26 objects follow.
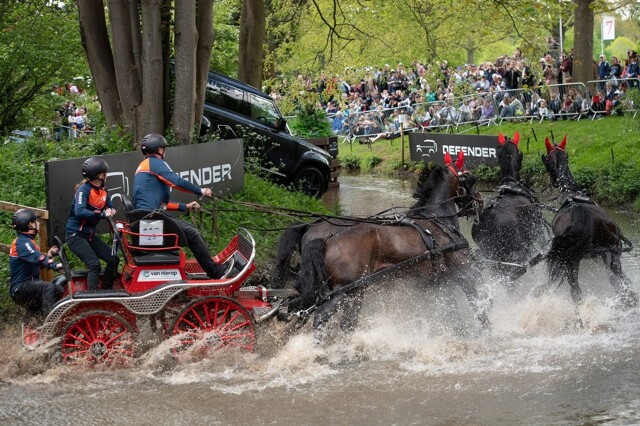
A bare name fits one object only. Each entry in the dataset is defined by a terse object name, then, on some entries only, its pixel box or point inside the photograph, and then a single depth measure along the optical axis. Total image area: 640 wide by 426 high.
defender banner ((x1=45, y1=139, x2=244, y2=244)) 11.14
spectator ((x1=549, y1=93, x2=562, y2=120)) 27.00
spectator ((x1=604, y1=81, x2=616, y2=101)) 25.78
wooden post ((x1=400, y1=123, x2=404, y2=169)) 28.79
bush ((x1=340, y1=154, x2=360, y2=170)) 31.05
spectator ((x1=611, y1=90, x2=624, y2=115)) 24.83
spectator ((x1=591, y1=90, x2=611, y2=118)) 26.09
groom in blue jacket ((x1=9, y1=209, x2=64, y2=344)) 9.23
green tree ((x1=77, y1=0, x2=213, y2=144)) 14.32
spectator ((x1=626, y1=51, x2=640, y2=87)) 25.20
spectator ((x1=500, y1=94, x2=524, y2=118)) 28.08
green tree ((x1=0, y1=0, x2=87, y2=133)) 19.92
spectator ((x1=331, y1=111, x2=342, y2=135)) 34.92
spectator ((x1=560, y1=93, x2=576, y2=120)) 26.72
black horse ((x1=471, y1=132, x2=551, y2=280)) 12.09
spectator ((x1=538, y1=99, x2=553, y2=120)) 27.30
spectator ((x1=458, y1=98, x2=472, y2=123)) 29.50
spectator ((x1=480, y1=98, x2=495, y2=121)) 28.91
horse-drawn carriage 8.95
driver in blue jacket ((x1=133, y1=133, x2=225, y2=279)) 9.52
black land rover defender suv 19.80
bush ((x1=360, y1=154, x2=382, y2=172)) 30.30
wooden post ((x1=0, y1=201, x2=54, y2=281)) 10.57
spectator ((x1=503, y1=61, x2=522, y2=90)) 29.05
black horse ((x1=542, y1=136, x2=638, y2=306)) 11.30
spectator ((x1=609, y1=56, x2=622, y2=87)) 27.18
